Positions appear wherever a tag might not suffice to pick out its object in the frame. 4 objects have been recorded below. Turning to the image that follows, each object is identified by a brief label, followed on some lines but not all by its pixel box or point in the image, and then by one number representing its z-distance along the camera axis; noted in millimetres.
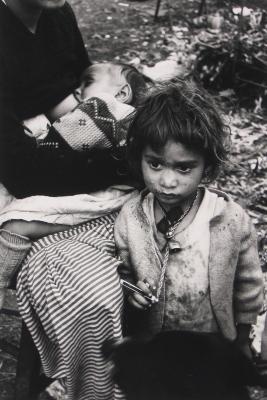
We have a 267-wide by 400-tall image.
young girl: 2264
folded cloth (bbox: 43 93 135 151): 2521
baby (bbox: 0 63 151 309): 2420
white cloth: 2424
